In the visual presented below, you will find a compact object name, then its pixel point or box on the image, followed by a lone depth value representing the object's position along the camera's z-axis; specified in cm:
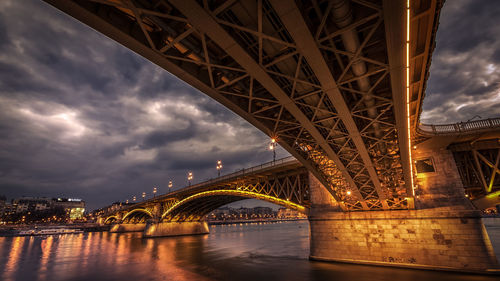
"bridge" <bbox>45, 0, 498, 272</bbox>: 628
